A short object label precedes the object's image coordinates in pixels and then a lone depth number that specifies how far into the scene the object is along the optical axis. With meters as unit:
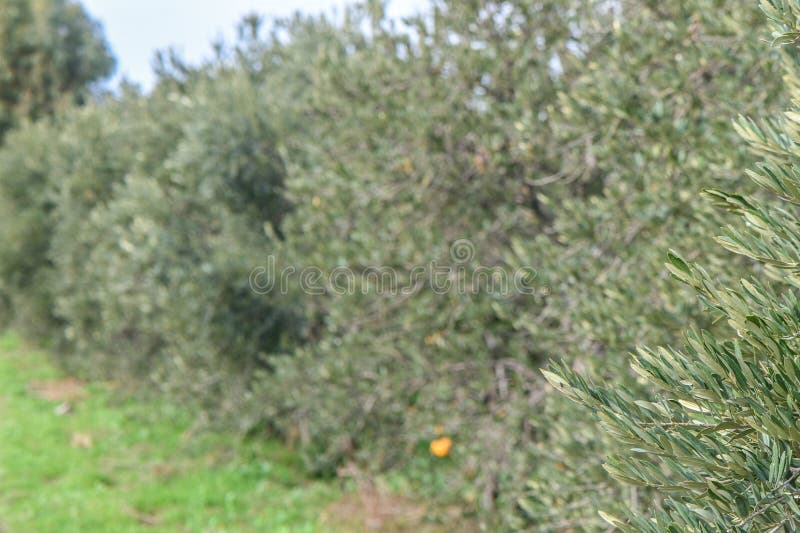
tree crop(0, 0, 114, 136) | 21.91
